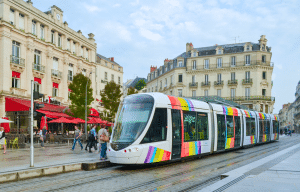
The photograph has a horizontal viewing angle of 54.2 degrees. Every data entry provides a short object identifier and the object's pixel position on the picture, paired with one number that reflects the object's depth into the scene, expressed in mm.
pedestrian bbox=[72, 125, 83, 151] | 18841
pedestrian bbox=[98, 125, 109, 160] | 13109
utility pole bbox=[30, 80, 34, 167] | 10648
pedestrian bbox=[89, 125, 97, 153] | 17139
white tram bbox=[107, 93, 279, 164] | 10719
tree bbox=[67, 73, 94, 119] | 29750
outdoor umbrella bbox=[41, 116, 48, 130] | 25578
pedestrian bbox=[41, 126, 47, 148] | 22769
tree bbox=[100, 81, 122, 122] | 34906
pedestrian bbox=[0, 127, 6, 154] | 16281
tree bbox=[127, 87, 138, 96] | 40891
